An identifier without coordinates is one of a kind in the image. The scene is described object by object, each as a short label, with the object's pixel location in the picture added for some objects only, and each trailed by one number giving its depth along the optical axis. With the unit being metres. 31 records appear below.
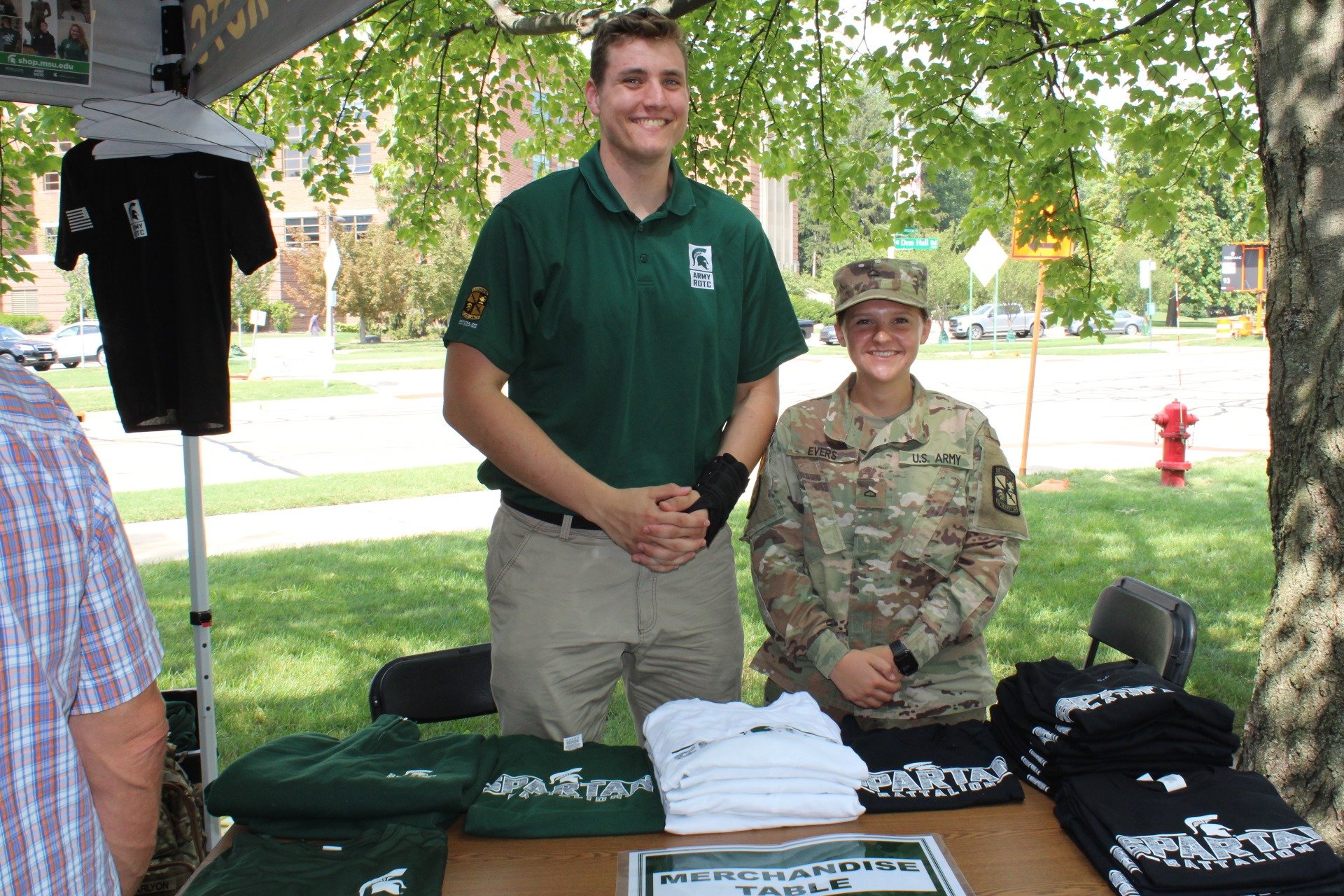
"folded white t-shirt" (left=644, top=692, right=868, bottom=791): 1.74
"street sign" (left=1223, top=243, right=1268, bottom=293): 22.98
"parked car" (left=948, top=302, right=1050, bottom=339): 41.50
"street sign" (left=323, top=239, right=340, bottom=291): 19.80
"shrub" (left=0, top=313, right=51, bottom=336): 39.91
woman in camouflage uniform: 2.47
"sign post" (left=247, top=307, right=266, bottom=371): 26.56
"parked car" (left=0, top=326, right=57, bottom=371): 27.64
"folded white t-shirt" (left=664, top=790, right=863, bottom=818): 1.70
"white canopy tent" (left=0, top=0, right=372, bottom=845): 2.96
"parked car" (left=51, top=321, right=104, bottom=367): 29.94
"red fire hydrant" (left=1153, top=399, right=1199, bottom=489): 9.86
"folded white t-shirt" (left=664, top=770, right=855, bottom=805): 1.71
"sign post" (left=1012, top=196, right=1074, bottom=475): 5.45
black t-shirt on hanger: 3.58
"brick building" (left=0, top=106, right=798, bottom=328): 41.94
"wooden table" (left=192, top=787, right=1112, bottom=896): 1.58
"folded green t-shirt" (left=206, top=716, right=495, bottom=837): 1.69
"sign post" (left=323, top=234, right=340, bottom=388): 19.83
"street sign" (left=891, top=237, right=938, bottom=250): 19.35
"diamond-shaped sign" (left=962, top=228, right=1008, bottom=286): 14.00
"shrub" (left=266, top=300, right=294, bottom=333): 42.97
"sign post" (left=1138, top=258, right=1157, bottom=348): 25.22
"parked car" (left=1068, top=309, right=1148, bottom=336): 44.00
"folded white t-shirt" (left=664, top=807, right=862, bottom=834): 1.70
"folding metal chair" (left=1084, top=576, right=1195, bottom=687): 2.57
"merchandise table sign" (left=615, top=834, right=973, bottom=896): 1.51
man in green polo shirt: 2.24
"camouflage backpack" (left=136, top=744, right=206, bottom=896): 2.54
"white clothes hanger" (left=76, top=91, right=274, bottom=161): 3.13
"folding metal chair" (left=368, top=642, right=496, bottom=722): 2.80
